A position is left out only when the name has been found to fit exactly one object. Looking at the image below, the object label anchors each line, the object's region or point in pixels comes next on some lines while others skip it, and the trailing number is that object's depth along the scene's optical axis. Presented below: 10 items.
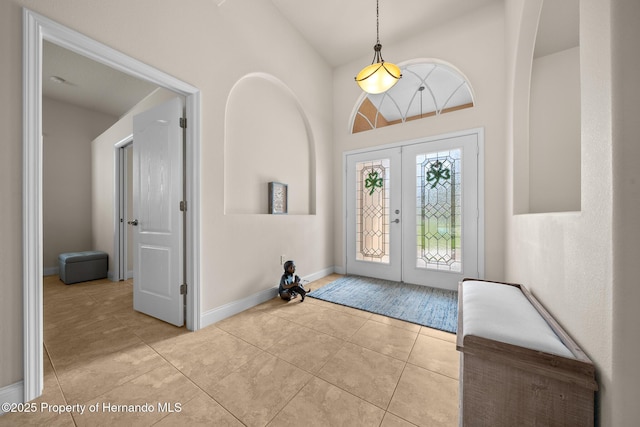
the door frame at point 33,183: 1.28
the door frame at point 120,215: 3.78
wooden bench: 0.77
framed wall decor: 2.94
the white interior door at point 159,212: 2.16
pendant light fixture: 2.25
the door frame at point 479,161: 2.93
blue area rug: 2.34
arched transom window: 3.18
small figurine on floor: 2.79
